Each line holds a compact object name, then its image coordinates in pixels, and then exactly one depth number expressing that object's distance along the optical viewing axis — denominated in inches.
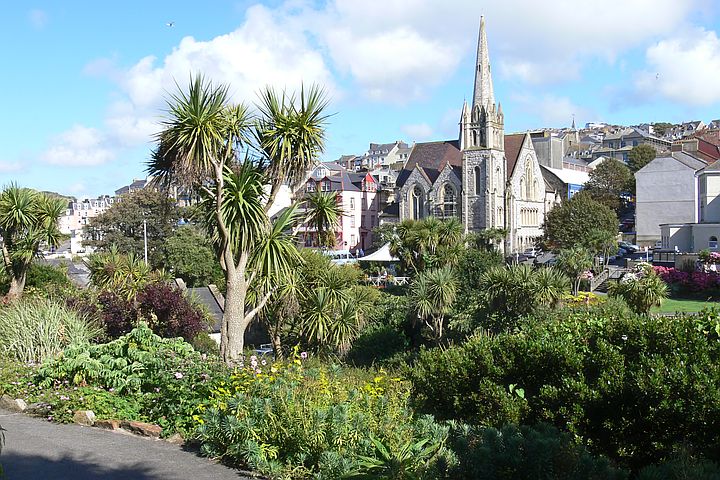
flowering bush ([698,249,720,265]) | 1633.9
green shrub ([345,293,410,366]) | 1086.4
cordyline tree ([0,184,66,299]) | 721.0
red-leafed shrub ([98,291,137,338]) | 674.8
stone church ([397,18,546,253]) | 2913.4
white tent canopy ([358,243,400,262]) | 2101.4
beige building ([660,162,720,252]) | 1964.9
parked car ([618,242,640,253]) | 2485.7
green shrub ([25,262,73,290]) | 890.1
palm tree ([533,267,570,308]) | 821.9
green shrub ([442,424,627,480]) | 191.0
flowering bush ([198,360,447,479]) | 250.1
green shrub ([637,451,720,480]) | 183.0
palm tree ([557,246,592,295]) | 1409.9
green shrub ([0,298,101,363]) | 458.9
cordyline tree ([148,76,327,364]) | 445.4
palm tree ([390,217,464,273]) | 1409.9
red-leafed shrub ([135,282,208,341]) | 748.6
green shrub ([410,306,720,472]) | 248.2
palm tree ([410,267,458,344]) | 994.7
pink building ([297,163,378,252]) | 3105.3
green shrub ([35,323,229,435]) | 326.3
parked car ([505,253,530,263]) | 2461.4
